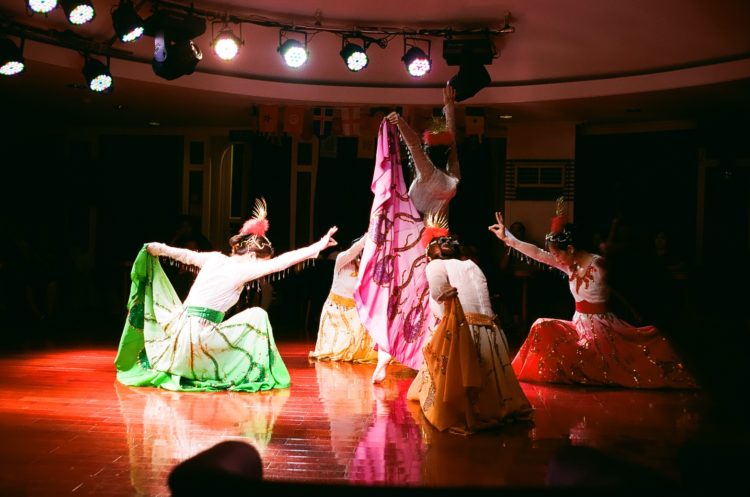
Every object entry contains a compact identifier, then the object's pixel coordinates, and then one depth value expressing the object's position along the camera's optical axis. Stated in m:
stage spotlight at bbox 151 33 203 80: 6.54
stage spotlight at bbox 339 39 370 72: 7.18
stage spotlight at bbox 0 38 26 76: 6.24
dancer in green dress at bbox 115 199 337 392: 5.25
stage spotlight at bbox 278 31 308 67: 7.12
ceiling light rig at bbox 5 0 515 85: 6.17
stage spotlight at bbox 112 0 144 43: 6.13
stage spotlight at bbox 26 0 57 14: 5.75
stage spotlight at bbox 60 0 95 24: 5.87
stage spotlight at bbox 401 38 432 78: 7.31
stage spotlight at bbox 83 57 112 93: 6.98
